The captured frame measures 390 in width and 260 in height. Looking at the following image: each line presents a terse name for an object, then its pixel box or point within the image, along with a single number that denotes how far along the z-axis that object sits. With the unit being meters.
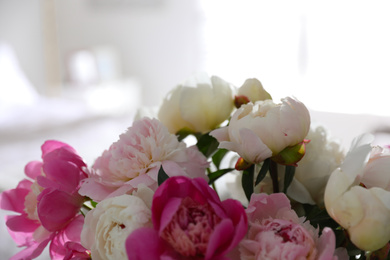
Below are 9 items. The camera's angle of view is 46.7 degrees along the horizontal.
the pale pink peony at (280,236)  0.32
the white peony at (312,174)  0.44
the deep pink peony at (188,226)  0.30
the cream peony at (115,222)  0.33
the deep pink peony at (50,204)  0.40
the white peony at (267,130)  0.38
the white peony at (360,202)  0.31
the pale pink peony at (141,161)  0.39
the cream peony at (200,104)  0.48
